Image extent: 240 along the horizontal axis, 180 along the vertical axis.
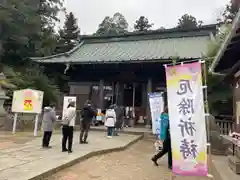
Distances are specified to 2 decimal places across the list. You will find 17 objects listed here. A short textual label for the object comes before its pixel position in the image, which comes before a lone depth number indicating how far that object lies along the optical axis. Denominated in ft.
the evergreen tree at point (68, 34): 78.06
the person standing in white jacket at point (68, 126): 17.08
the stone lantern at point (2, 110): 29.27
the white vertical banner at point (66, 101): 27.30
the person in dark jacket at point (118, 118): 28.68
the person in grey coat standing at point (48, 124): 19.05
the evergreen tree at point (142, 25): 120.09
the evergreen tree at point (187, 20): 111.94
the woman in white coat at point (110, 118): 25.82
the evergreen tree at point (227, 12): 76.85
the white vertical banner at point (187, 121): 10.20
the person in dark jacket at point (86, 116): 21.18
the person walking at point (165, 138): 15.61
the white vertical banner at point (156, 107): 22.23
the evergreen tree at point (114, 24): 119.23
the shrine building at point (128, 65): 34.78
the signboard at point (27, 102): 26.38
